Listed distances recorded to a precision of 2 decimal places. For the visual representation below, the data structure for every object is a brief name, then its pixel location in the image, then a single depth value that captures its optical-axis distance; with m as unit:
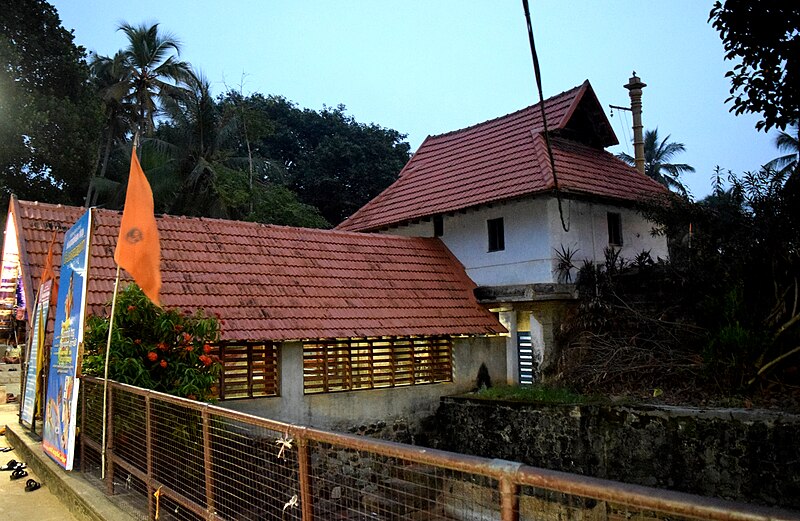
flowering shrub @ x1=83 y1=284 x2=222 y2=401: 7.09
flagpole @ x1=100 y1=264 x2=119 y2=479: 5.93
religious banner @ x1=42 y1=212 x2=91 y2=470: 6.05
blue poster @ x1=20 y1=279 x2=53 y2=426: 7.95
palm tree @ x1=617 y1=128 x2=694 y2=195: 40.19
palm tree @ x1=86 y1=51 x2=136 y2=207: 28.16
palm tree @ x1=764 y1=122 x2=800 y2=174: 35.41
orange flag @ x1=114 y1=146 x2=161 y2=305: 5.92
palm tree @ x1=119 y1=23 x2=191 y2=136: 28.80
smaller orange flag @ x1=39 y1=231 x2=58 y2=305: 8.25
